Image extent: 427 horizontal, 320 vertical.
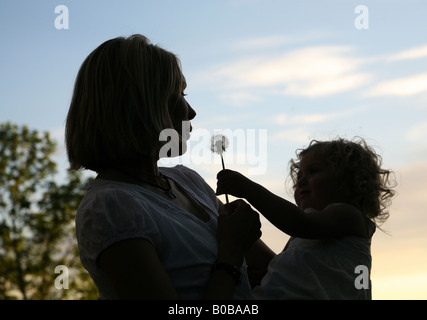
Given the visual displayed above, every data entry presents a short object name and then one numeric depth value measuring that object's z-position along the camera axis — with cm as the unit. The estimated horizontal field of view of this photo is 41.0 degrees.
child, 263
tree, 1830
